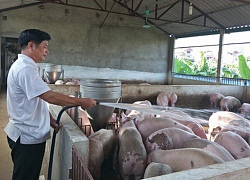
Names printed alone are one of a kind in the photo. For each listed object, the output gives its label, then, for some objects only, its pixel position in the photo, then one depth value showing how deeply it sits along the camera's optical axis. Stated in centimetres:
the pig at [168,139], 231
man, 169
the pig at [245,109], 560
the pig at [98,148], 198
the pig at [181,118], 245
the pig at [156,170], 164
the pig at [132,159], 209
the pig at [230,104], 604
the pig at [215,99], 638
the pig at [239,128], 314
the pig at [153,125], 277
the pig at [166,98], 572
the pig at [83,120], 245
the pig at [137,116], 333
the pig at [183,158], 179
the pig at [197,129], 299
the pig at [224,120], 342
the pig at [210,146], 203
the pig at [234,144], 240
